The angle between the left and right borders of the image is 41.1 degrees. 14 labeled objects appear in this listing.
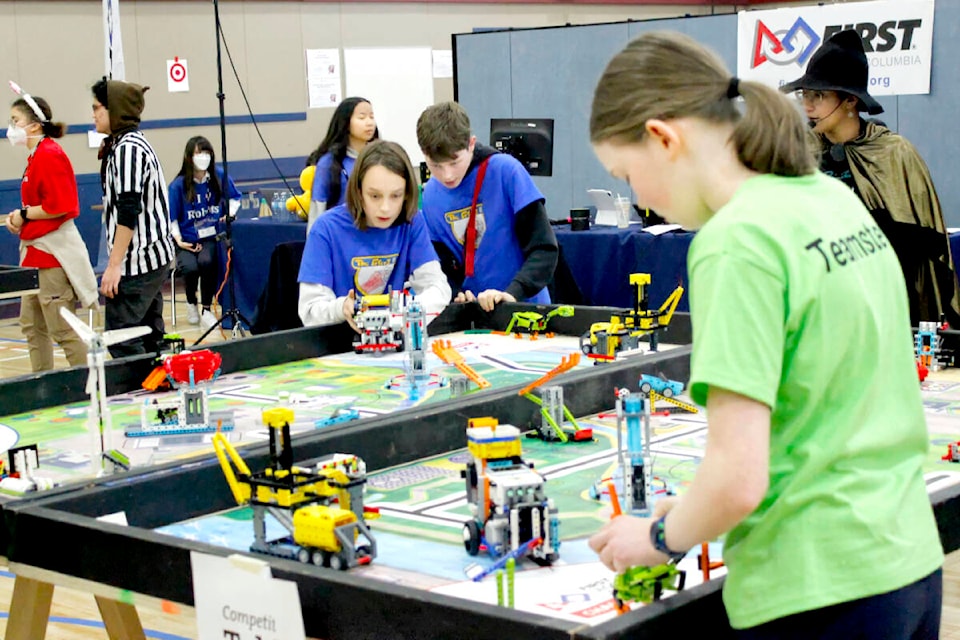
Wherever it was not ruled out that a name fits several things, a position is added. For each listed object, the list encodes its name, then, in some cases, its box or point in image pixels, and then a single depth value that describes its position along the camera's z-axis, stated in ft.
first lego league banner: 20.62
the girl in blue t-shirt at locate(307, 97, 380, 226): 15.07
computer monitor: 21.56
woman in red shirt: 17.48
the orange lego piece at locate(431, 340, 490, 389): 8.96
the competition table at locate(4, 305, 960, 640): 4.34
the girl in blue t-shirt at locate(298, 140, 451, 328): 11.07
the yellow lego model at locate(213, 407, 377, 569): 5.15
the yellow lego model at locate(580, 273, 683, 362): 9.75
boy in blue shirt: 12.53
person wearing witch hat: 10.50
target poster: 32.35
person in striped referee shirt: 16.07
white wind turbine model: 6.44
